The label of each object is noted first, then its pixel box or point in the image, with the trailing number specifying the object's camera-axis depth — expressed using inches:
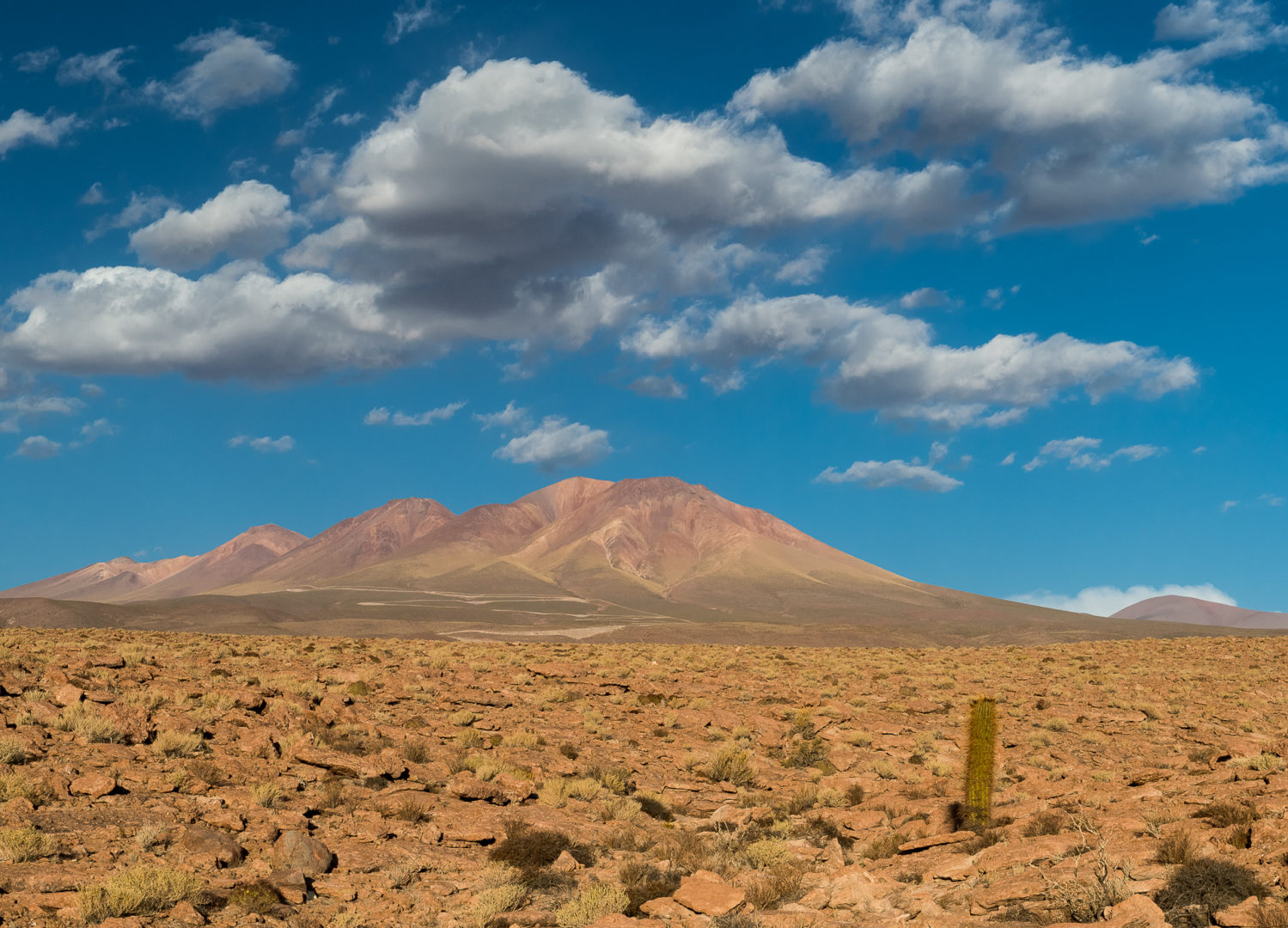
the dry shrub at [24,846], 454.6
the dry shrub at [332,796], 617.3
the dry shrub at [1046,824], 548.1
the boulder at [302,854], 502.3
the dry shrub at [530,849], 549.0
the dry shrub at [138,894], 410.0
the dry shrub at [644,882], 488.4
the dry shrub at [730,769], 807.7
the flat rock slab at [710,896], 458.3
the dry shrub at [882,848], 583.5
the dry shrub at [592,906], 452.4
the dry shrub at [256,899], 449.7
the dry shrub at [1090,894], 393.1
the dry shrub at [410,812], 611.2
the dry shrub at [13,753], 583.2
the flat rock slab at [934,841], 565.6
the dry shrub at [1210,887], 387.2
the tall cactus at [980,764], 592.7
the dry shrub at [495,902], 462.0
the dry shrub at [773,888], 482.0
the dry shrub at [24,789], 535.2
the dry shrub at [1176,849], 447.2
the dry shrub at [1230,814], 491.8
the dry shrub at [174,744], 647.1
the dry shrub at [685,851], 557.6
